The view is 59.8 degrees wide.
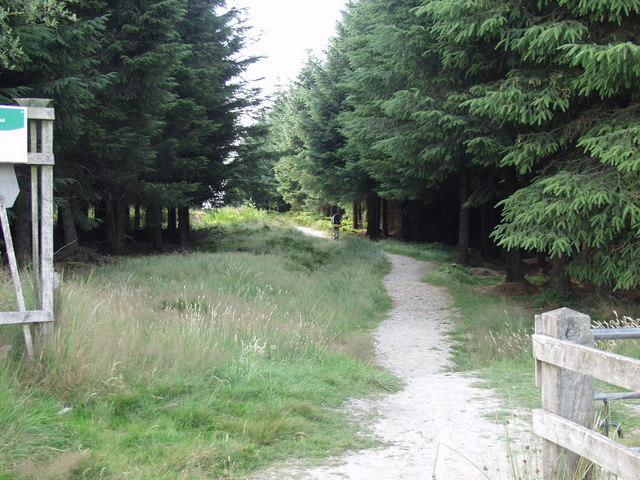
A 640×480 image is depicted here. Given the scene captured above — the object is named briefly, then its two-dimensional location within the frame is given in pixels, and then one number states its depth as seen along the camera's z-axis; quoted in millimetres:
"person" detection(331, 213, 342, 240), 31312
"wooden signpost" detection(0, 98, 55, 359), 5039
